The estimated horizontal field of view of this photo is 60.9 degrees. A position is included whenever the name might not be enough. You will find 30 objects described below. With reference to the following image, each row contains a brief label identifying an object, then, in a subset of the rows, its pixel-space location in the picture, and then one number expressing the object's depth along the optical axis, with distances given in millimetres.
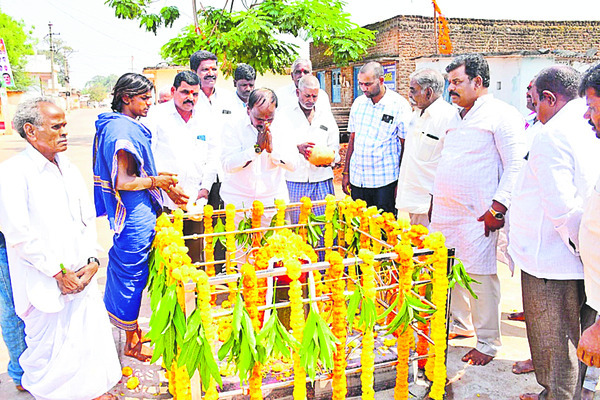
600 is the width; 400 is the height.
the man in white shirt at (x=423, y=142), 4383
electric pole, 53125
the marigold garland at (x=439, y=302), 2779
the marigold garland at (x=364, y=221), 3567
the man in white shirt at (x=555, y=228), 2520
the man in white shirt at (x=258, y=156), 4086
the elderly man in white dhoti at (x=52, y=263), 2760
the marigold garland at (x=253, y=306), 2473
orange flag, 15591
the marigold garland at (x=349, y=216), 3744
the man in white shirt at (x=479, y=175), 3477
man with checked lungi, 4930
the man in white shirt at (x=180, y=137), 4281
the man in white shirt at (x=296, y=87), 5281
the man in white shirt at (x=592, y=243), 1912
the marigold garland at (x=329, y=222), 3848
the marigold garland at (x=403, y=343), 2760
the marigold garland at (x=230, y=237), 3783
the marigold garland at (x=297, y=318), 2479
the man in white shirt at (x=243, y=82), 5320
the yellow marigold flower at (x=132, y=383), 3328
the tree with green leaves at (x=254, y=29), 12039
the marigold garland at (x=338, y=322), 2576
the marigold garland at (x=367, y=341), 2590
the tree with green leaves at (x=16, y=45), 40281
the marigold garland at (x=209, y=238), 3736
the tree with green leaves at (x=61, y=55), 76250
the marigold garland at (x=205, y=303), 2371
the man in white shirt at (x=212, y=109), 4848
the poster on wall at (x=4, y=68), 24422
